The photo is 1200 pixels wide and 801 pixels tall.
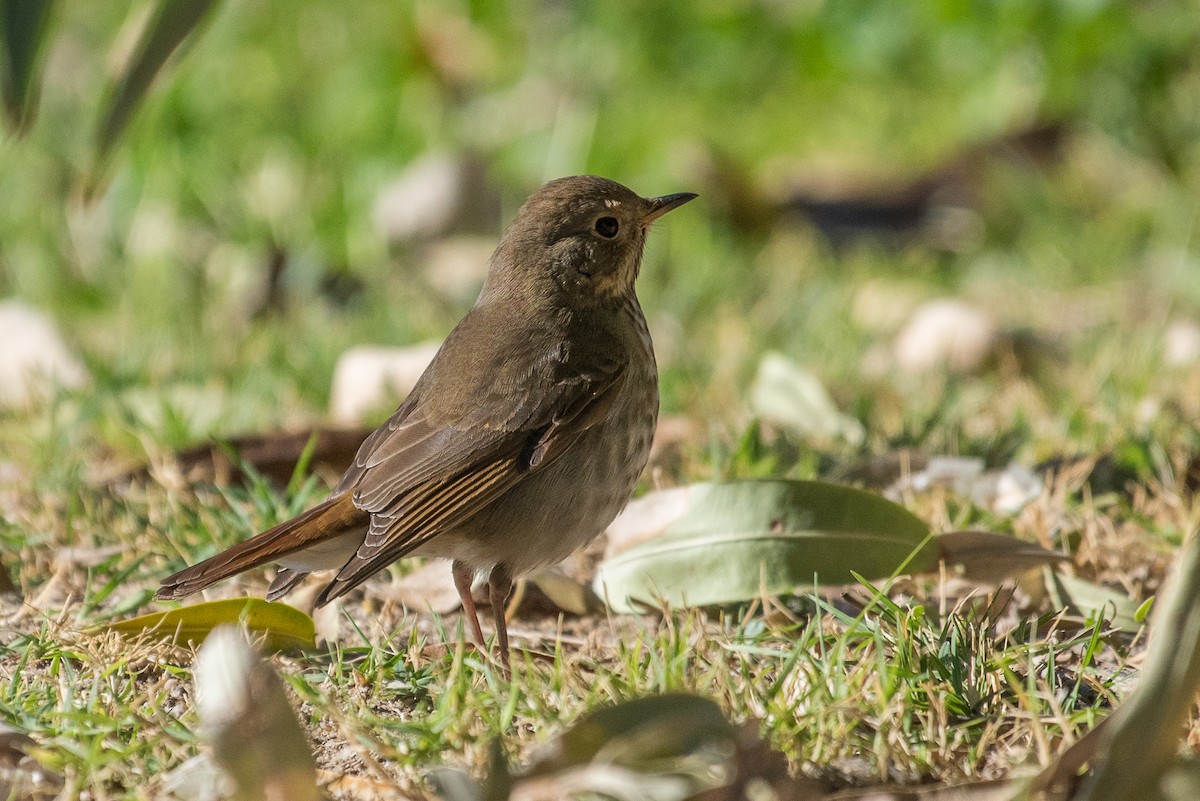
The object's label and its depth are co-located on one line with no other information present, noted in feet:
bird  20.18
